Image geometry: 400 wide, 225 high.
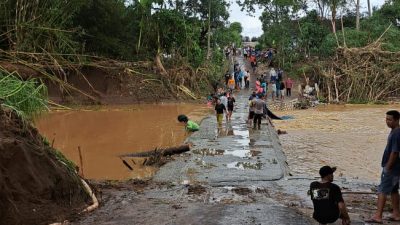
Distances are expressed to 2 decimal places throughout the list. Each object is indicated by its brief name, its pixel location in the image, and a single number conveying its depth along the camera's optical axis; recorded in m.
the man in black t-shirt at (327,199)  5.82
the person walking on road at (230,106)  20.52
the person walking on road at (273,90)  31.03
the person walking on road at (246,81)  37.16
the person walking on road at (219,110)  18.58
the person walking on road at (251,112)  18.48
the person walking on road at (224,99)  21.27
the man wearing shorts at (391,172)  6.57
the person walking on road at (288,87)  32.59
